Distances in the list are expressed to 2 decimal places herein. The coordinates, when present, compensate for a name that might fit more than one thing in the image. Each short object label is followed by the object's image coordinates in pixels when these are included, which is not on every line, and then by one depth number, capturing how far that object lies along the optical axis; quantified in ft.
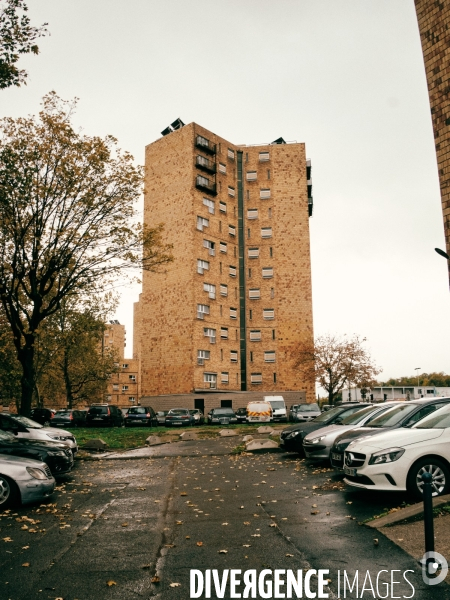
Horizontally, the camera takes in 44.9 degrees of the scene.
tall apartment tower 169.78
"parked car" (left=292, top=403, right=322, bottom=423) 115.00
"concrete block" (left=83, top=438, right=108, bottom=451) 68.90
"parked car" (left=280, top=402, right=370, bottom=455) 54.24
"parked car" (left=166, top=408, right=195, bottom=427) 125.80
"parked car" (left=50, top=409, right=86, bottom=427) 122.21
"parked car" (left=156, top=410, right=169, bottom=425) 131.03
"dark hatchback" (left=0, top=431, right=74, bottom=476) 37.02
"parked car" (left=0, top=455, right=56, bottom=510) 30.50
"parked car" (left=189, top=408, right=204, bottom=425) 133.78
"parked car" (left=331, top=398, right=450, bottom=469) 36.40
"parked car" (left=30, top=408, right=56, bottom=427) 126.21
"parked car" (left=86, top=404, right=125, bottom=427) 124.26
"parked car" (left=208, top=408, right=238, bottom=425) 131.13
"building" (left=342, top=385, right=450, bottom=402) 258.82
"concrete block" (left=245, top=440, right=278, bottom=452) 59.42
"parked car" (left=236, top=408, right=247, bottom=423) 139.03
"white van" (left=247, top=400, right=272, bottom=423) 130.62
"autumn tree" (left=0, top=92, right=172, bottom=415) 71.67
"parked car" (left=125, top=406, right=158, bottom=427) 127.85
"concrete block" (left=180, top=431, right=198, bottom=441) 79.05
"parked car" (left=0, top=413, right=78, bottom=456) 49.93
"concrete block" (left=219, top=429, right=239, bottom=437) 85.74
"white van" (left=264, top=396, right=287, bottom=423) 137.59
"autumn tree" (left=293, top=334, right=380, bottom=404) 172.96
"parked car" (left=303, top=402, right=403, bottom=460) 45.21
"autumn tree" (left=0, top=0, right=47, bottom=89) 39.91
